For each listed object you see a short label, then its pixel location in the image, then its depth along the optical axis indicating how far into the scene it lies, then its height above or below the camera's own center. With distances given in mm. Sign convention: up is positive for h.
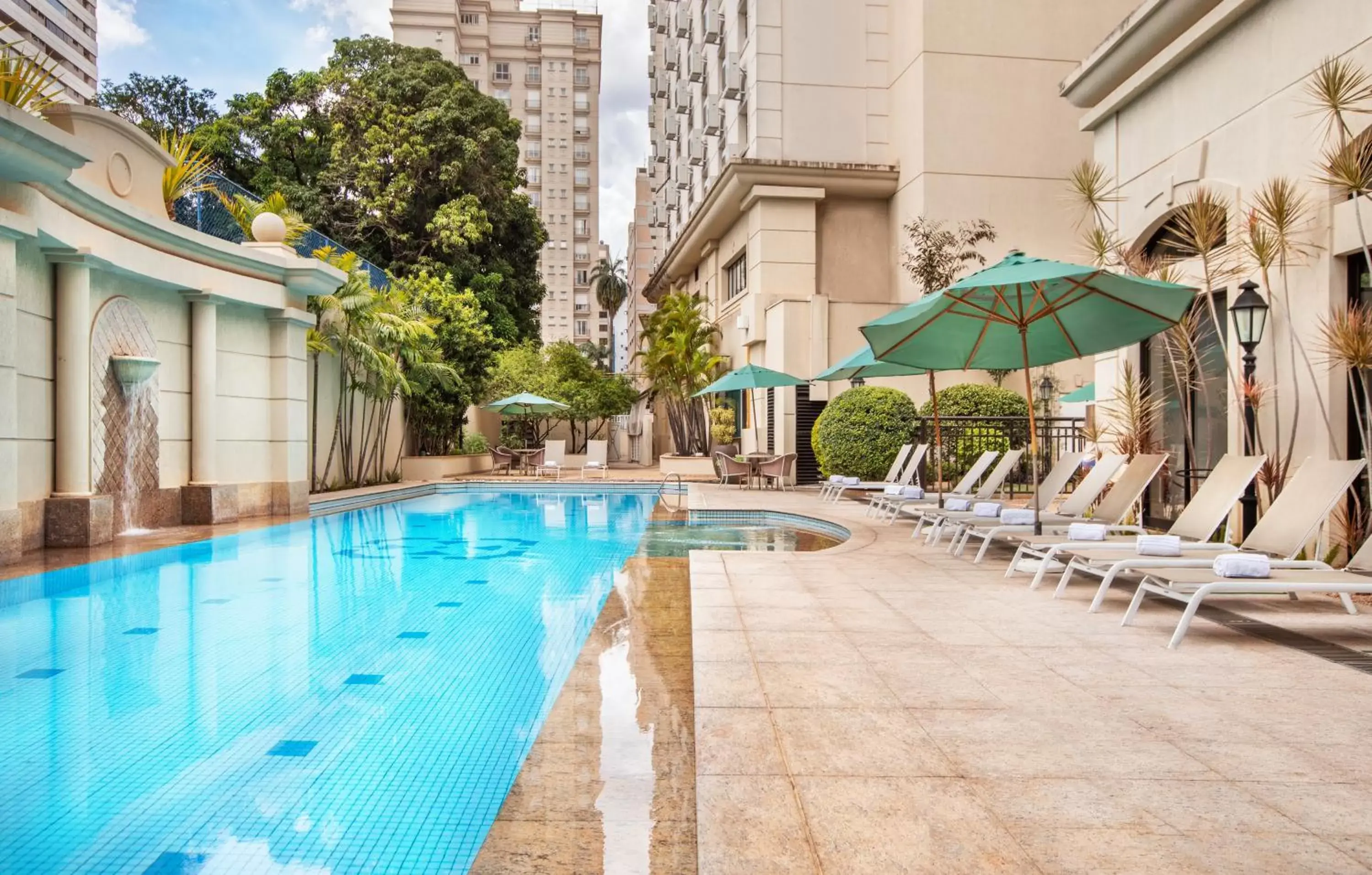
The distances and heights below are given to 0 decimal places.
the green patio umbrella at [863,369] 12383 +1056
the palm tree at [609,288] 69062 +12097
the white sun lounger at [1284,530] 5605 -618
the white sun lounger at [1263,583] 4824 -817
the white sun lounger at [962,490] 11148 -648
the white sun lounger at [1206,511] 6488 -551
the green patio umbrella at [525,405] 22703 +937
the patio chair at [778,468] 17422 -544
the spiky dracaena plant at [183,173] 12086 +3845
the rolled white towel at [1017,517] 7922 -698
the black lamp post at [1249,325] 7312 +962
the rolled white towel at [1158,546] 5773 -702
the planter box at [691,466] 22625 -672
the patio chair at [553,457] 22828 -433
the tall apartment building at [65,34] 58844 +30057
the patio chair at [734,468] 18141 -577
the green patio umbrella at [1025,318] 7297 +1187
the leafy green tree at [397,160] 27141 +9168
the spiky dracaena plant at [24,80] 8445 +3593
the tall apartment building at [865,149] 20562 +7174
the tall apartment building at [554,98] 68000 +27280
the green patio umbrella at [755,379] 17391 +1226
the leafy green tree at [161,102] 33656 +13784
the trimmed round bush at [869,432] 16469 +161
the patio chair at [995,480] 10242 -482
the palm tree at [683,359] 24484 +2295
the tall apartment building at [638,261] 67250 +14173
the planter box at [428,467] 22562 -665
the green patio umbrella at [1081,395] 17328 +882
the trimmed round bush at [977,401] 16156 +716
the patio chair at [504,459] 23734 -481
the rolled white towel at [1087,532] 6625 -700
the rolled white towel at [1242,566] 5000 -725
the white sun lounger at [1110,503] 7605 -575
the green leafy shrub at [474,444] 25312 -76
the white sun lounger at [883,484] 13047 -710
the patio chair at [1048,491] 8672 -507
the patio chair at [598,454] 25156 -366
